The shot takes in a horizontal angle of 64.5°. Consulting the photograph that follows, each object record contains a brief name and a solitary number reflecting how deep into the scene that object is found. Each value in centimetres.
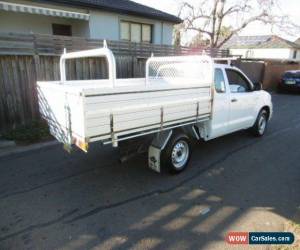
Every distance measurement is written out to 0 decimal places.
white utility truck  308
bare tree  2217
